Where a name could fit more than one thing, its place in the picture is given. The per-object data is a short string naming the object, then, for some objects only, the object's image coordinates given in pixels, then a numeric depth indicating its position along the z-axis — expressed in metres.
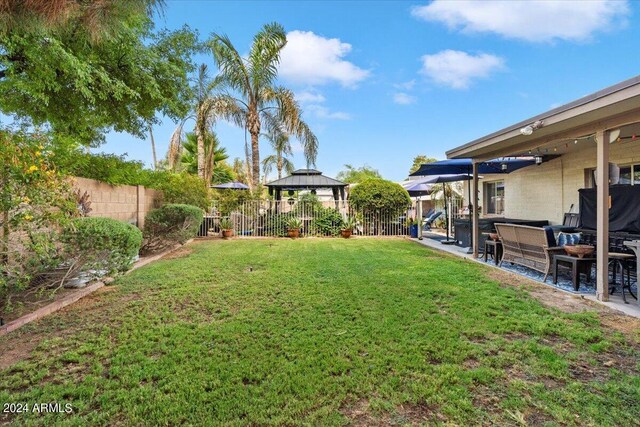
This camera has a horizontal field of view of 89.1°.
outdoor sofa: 5.51
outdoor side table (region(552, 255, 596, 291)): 5.04
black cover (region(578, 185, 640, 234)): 6.60
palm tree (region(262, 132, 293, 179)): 15.27
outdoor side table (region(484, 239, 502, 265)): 7.15
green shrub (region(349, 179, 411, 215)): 13.28
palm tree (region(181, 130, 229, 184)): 17.96
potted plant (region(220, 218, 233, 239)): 12.51
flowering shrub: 3.33
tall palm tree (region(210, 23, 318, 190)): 12.70
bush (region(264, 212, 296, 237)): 13.30
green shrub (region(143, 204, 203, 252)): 8.70
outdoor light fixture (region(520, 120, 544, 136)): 5.13
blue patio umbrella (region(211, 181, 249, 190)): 15.09
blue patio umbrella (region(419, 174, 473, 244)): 11.35
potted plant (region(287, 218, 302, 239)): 12.91
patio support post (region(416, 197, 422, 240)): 12.32
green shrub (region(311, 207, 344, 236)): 13.30
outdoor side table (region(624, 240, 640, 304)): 4.21
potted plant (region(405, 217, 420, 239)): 12.97
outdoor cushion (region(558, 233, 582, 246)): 6.23
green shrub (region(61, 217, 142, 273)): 4.25
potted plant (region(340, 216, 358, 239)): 12.78
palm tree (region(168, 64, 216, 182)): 13.84
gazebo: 14.23
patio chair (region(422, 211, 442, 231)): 15.40
